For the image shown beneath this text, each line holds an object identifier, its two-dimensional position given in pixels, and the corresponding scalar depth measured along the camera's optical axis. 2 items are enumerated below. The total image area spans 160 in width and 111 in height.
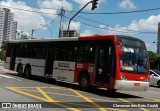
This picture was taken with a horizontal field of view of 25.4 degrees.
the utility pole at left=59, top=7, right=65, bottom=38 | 43.84
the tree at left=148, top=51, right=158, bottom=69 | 88.62
